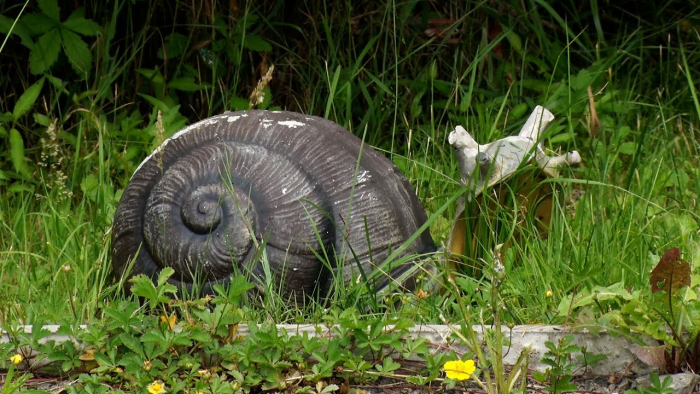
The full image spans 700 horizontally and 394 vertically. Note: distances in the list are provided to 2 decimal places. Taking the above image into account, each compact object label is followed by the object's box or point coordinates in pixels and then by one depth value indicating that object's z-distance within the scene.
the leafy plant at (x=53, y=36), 8.08
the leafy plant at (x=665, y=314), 4.25
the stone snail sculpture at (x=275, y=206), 5.38
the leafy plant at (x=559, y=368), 4.09
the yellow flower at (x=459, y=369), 3.91
